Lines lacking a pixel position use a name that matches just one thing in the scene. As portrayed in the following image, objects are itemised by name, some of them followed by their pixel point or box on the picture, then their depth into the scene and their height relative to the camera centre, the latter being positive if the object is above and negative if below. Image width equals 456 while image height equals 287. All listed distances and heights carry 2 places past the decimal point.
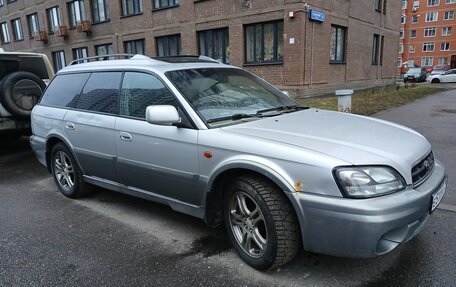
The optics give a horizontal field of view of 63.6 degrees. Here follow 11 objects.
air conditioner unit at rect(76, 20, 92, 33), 22.58 +2.14
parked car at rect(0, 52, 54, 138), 6.26 -0.49
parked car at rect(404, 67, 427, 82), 35.25 -2.31
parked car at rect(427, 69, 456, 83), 33.31 -2.50
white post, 8.83 -1.11
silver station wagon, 2.40 -0.78
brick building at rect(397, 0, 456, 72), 62.78 +2.88
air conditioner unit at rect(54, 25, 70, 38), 24.25 +2.02
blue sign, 14.02 +1.46
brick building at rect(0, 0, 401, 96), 14.57 +1.10
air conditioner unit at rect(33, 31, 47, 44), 26.28 +1.89
